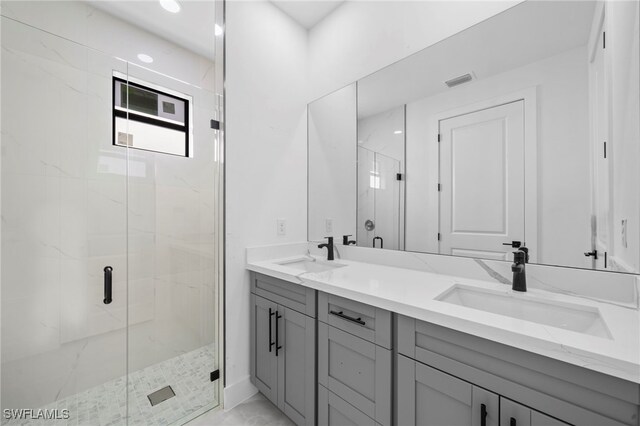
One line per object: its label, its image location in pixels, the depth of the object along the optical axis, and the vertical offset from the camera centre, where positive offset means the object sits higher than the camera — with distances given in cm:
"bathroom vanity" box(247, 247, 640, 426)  65 -47
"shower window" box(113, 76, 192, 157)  147 +59
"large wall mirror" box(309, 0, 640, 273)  97 +36
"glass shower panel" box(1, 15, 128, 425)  126 -10
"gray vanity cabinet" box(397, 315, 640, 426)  62 -49
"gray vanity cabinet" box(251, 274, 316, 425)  133 -80
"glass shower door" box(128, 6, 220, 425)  155 -27
